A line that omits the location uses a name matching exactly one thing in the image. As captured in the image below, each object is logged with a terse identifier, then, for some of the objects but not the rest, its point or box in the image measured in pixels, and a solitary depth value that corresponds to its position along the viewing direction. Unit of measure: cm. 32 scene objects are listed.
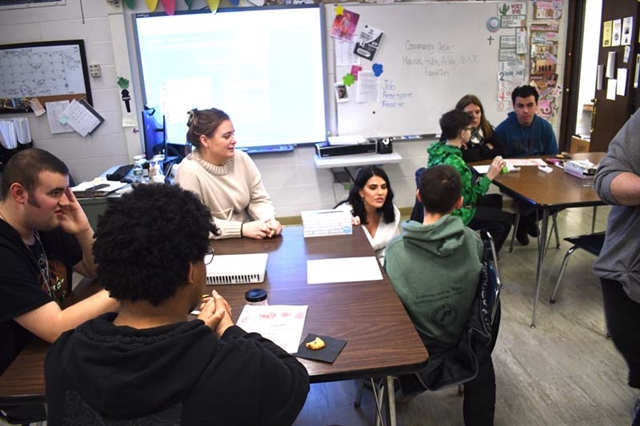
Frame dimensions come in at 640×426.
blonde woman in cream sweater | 239
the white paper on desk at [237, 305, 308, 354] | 138
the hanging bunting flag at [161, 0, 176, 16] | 398
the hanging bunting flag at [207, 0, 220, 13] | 400
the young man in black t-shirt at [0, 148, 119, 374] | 134
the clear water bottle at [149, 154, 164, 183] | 336
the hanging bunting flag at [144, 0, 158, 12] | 398
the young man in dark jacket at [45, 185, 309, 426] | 83
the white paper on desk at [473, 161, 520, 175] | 318
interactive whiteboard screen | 415
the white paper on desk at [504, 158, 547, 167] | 336
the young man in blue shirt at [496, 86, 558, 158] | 380
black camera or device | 433
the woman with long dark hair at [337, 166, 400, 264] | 250
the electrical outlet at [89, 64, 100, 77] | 421
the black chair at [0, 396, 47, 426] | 155
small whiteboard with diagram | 415
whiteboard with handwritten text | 426
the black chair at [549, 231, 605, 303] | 261
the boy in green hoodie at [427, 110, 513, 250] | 288
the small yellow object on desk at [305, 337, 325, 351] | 132
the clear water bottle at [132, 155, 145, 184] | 354
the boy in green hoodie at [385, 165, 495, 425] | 171
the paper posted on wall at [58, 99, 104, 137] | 431
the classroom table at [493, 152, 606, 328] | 256
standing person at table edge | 155
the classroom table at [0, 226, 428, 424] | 125
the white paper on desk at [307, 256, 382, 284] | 174
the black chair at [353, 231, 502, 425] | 162
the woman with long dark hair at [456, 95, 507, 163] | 360
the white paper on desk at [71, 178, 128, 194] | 323
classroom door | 446
